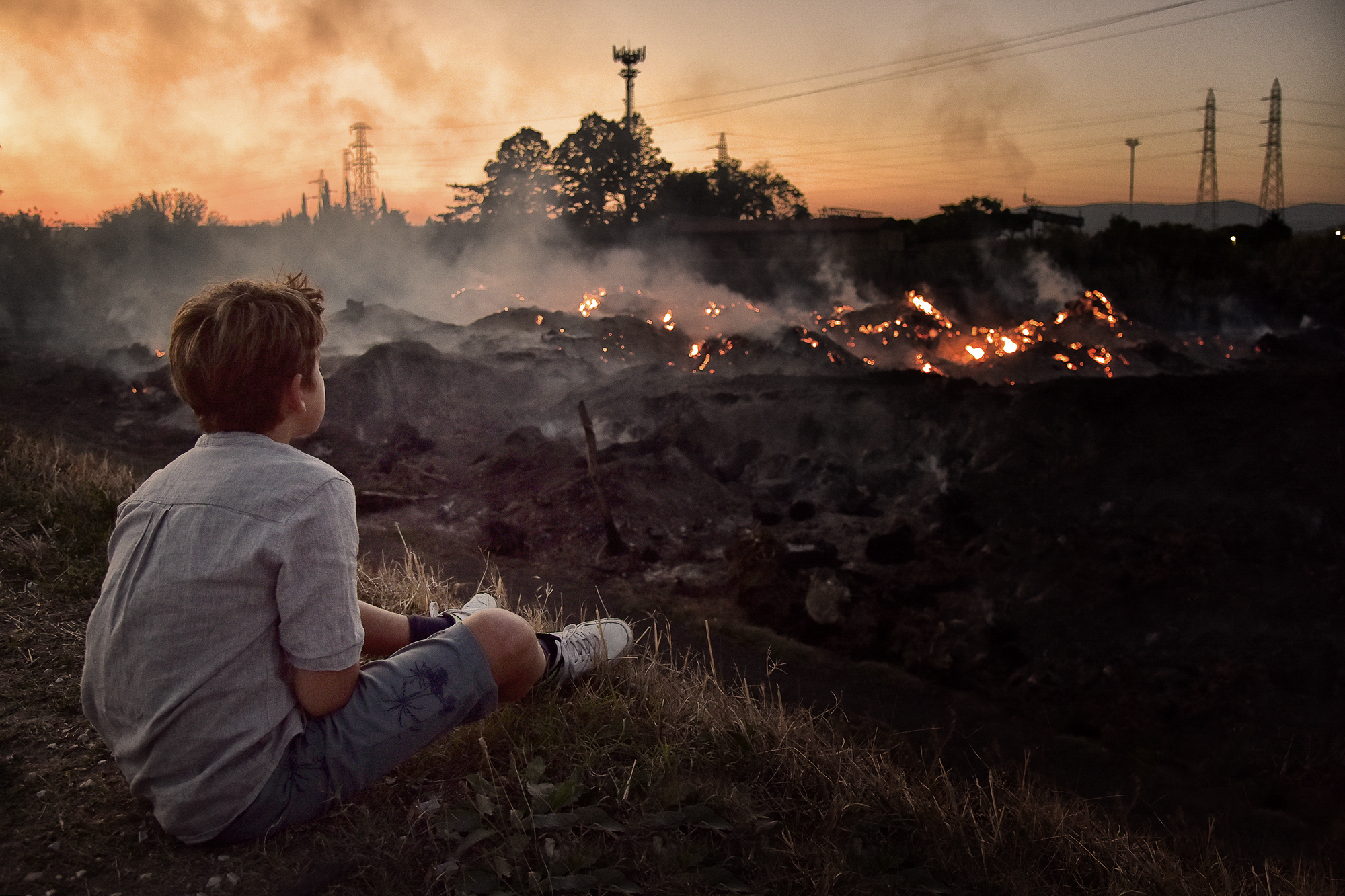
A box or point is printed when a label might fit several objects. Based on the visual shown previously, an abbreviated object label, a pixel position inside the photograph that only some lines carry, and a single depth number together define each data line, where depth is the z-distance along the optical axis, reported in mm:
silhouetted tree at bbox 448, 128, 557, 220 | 38688
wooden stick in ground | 10164
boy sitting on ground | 2002
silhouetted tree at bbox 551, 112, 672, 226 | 39281
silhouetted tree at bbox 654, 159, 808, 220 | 40875
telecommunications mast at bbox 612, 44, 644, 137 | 40625
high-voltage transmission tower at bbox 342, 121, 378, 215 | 41656
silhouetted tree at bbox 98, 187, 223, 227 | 33719
